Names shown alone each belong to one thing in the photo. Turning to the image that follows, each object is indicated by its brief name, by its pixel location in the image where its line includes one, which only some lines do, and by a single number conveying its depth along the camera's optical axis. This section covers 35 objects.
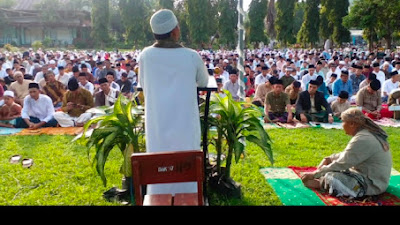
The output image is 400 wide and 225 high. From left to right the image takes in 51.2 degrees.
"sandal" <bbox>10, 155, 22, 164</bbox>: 4.54
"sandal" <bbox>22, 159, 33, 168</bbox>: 4.38
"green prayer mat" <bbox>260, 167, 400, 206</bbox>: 3.38
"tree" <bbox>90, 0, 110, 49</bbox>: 18.08
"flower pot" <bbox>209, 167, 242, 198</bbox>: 3.42
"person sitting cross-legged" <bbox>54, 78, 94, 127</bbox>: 6.28
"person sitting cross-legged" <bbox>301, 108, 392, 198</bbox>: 3.31
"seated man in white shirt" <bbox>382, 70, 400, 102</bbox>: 7.79
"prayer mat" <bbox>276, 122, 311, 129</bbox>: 6.32
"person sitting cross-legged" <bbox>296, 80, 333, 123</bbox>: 6.61
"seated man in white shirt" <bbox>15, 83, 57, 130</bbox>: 6.23
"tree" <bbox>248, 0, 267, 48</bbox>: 18.17
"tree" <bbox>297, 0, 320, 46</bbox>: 21.92
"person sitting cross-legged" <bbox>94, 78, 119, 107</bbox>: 6.51
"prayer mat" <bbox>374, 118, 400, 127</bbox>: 6.39
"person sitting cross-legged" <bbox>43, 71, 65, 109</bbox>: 7.54
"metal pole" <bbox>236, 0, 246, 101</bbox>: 4.09
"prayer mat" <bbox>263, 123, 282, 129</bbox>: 6.28
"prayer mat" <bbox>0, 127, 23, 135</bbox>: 6.00
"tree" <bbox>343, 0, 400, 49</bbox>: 13.73
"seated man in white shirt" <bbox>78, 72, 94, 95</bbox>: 7.32
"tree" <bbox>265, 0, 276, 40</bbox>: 24.83
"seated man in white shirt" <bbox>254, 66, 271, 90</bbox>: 8.77
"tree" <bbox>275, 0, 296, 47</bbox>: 22.14
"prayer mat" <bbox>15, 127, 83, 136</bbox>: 5.87
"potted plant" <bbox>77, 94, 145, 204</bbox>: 3.08
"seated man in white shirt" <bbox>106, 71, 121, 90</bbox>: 7.46
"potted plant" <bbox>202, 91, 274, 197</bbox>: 3.28
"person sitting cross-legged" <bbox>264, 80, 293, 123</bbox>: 6.58
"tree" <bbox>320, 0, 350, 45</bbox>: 19.09
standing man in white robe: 2.73
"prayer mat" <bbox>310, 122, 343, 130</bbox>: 6.32
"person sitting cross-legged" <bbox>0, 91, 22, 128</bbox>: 6.41
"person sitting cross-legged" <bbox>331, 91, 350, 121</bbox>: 6.71
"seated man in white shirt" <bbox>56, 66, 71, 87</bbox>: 8.58
